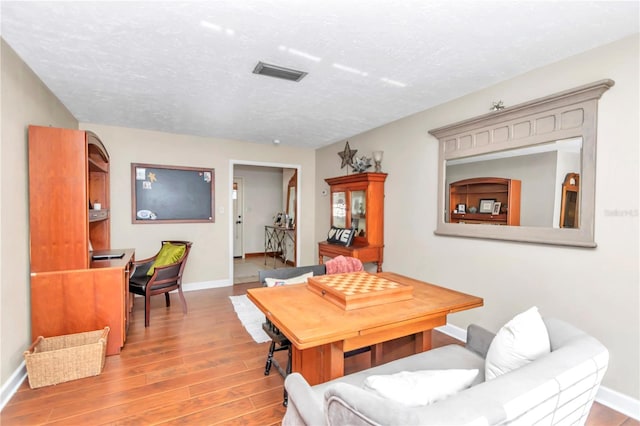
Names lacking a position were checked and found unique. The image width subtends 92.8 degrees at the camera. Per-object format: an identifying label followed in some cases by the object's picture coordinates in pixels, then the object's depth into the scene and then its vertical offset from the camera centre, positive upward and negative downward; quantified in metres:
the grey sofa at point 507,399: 0.75 -0.52
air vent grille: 2.33 +1.07
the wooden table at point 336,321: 1.41 -0.56
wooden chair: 3.23 -0.84
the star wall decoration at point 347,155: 4.53 +0.79
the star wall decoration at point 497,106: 2.60 +0.88
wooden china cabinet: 3.88 -0.12
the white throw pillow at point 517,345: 1.21 -0.56
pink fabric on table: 2.65 -0.51
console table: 6.59 -0.79
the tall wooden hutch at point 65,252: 2.37 -0.39
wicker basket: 2.11 -1.11
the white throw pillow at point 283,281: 2.29 -0.57
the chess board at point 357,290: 1.70 -0.50
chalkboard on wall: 4.27 +0.17
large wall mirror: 2.11 +0.32
